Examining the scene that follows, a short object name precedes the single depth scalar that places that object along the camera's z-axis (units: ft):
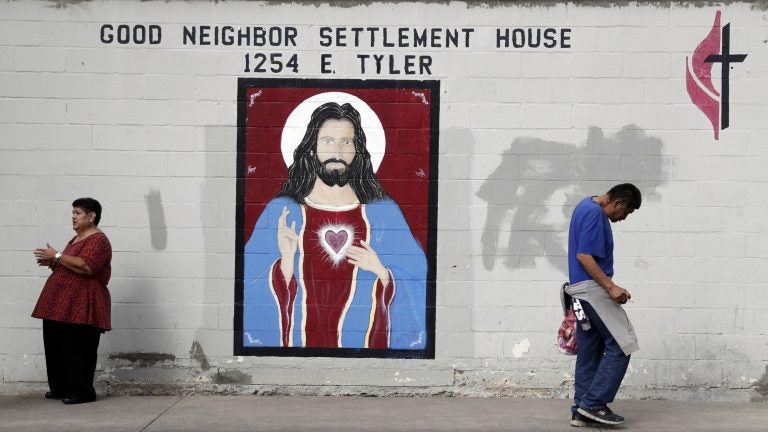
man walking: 24.75
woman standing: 27.50
